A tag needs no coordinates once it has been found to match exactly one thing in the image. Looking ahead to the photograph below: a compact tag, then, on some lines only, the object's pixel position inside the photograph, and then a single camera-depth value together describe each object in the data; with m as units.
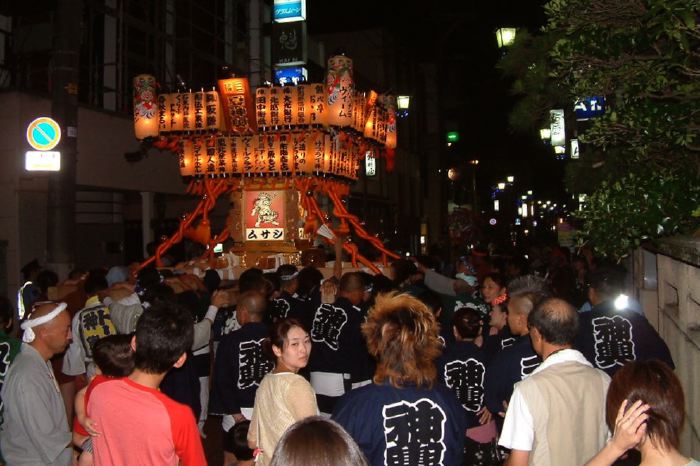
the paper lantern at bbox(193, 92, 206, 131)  15.69
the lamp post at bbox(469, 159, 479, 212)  39.78
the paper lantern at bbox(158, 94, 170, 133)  15.67
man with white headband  3.82
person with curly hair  3.21
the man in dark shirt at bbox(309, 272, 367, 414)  6.48
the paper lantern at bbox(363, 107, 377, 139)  16.50
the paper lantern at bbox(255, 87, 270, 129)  15.34
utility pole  10.29
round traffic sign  11.16
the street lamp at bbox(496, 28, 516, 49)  14.95
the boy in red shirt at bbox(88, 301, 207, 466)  3.01
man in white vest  3.30
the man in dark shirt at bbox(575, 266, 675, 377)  4.86
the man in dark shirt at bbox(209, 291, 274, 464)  5.26
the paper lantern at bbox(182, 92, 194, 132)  15.75
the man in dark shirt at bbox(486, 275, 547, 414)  4.14
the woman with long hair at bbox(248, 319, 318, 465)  3.65
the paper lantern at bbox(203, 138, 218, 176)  16.58
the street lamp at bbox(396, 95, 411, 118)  24.66
